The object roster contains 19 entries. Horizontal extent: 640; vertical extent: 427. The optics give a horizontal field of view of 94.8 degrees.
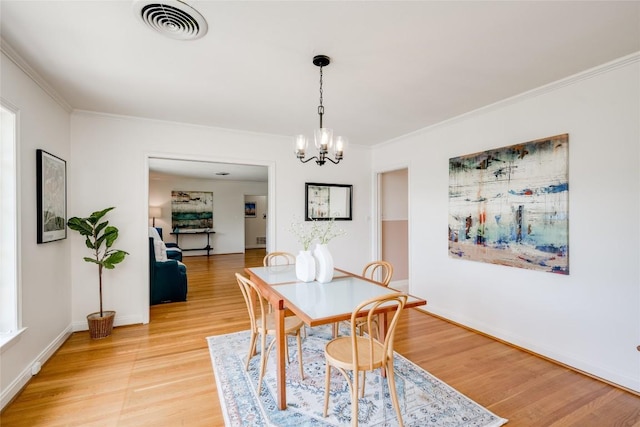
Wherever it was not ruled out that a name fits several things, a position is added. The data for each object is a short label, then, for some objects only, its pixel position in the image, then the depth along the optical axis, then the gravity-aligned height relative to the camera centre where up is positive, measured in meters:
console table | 8.65 -0.63
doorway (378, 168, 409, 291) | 5.10 -0.18
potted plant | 3.05 -0.36
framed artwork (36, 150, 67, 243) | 2.46 +0.16
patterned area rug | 1.83 -1.29
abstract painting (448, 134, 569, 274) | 2.56 +0.07
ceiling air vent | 1.58 +1.12
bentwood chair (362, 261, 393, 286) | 4.79 -1.01
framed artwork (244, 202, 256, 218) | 10.90 +0.13
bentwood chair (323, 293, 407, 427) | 1.62 -0.87
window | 2.08 -0.10
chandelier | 2.16 +0.56
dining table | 1.71 -0.58
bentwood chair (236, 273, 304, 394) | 2.13 -0.88
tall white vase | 2.40 -0.42
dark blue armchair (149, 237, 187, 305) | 4.21 -0.99
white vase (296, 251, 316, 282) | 2.41 -0.44
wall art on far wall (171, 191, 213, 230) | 8.73 +0.10
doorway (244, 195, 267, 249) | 10.80 -0.34
